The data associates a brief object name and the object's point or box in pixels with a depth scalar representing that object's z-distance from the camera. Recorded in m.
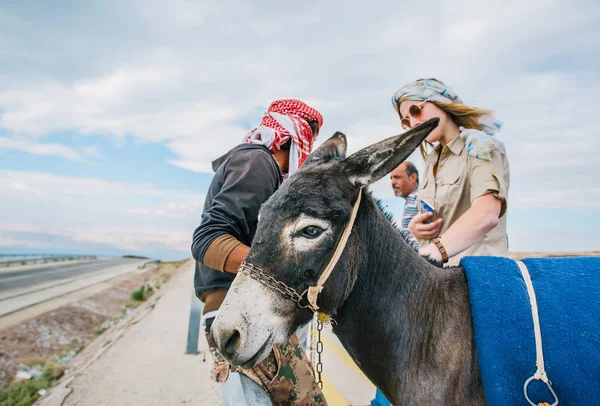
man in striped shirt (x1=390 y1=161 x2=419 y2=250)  7.50
